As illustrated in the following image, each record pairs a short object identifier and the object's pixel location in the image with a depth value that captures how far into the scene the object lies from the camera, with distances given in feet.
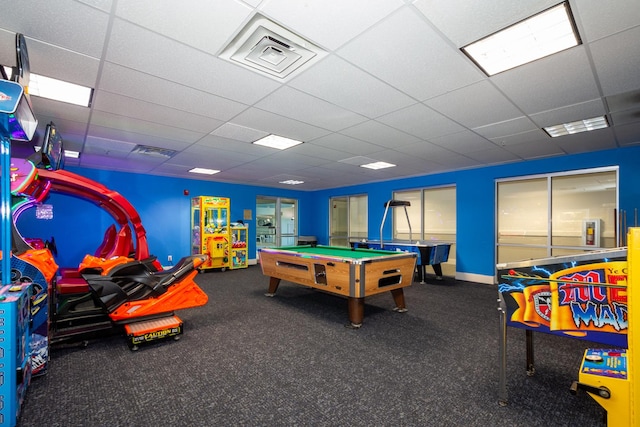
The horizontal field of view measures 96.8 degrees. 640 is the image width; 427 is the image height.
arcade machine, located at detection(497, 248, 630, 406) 5.20
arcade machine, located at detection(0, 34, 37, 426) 5.57
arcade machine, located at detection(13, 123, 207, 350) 9.89
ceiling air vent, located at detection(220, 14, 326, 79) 6.08
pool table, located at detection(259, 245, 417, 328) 11.34
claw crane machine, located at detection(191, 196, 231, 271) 23.77
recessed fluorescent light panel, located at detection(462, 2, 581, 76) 5.83
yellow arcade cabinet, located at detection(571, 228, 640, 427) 4.51
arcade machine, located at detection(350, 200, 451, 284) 19.19
